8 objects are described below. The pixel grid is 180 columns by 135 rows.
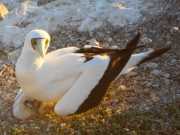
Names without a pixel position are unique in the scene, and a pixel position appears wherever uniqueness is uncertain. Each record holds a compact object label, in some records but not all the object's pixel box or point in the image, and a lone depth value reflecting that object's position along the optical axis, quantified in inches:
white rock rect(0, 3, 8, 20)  252.2
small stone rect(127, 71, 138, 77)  221.1
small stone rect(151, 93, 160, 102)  209.0
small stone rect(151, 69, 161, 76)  220.3
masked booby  194.1
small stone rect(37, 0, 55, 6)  259.1
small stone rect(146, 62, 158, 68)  224.4
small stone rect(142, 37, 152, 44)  236.2
